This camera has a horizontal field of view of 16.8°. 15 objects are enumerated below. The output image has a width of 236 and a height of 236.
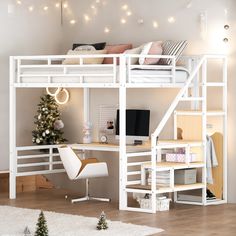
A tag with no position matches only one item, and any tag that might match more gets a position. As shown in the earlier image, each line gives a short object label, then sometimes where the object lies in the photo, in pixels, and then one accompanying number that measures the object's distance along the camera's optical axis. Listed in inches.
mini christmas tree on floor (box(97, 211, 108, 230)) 285.4
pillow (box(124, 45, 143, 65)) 353.4
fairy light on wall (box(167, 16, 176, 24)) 375.9
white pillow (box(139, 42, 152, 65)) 347.6
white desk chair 356.2
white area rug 281.0
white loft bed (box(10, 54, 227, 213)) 339.0
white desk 362.0
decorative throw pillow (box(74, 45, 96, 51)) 392.2
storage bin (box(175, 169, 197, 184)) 350.0
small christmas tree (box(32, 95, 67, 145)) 403.2
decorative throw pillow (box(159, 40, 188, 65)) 359.9
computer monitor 373.1
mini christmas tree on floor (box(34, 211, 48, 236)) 257.9
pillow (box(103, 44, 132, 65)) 380.8
